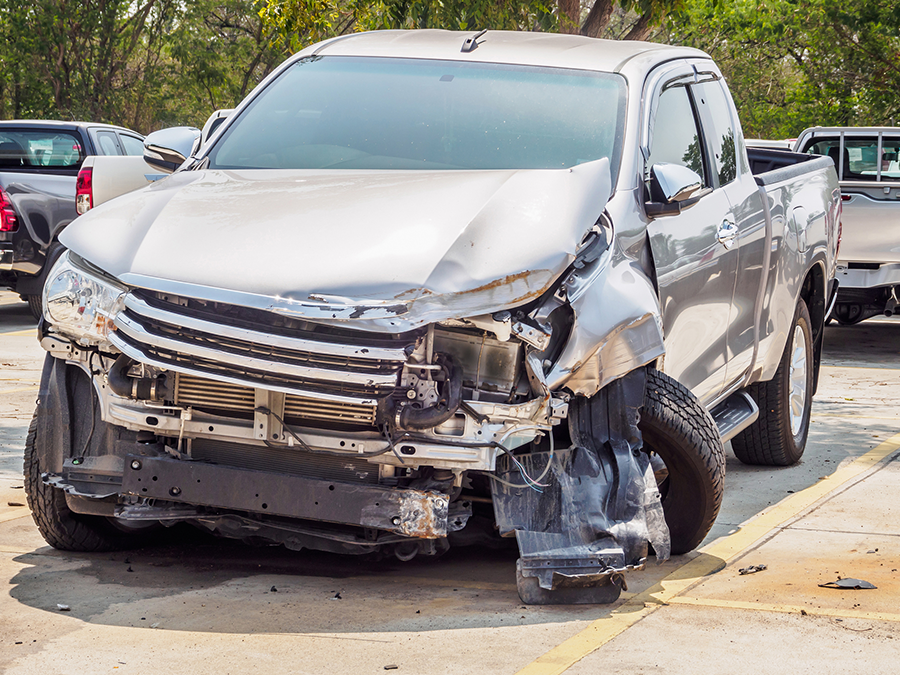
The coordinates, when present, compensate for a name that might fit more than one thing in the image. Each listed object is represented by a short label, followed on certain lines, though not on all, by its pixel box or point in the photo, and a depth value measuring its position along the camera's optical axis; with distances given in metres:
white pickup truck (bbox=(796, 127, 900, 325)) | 20.60
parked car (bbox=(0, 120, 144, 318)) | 21.86
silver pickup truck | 6.82
